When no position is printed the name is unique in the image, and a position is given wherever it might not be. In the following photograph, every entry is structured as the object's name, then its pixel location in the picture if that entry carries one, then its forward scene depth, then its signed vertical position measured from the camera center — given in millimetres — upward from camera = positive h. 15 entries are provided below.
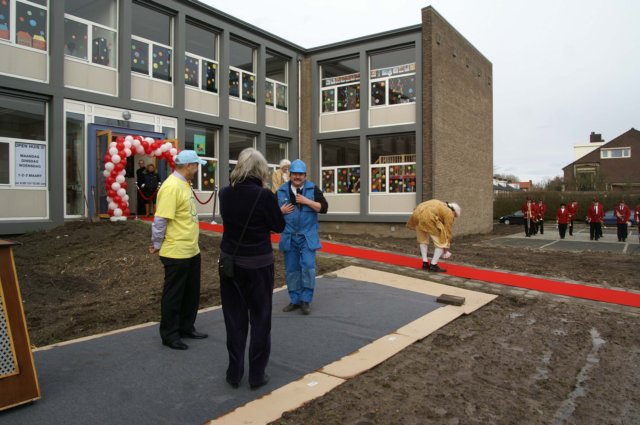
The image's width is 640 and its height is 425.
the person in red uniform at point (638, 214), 17706 -93
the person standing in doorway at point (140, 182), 12898 +907
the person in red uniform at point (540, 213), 22084 -26
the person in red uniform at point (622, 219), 18469 -279
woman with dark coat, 3457 -453
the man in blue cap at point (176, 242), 4164 -259
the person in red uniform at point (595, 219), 19203 -286
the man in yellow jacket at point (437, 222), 8508 -171
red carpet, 7266 -1243
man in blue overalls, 5418 -271
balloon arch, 11608 +1124
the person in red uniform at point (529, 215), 21594 -118
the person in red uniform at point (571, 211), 21008 +64
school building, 11664 +3742
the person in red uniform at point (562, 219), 20203 -295
